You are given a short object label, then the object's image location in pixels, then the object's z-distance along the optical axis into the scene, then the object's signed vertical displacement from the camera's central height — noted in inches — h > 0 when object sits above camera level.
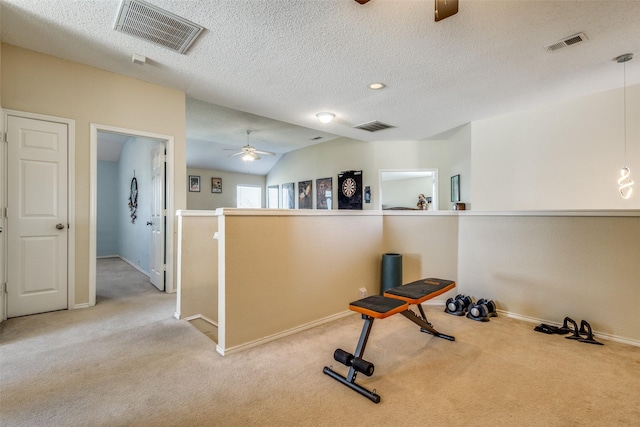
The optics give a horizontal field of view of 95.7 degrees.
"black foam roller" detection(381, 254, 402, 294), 133.2 -27.0
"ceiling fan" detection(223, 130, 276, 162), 243.4 +51.0
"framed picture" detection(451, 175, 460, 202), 212.4 +19.2
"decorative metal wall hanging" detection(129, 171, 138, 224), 227.3 +11.7
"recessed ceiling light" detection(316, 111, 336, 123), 182.7 +61.7
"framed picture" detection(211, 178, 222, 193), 372.2 +36.0
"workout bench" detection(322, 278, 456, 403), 71.9 -26.6
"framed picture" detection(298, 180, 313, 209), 319.3 +20.9
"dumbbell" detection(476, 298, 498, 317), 123.0 -39.7
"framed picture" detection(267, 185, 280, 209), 381.6 +23.4
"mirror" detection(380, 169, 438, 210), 359.3 +31.9
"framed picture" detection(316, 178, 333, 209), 295.9 +21.5
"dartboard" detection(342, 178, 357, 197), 275.3 +25.4
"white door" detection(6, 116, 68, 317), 114.0 -1.5
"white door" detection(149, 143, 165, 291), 156.9 -2.6
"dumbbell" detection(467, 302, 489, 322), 117.9 -40.6
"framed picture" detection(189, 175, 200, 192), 354.0 +37.1
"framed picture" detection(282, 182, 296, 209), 350.3 +21.3
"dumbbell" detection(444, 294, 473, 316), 125.5 -39.9
